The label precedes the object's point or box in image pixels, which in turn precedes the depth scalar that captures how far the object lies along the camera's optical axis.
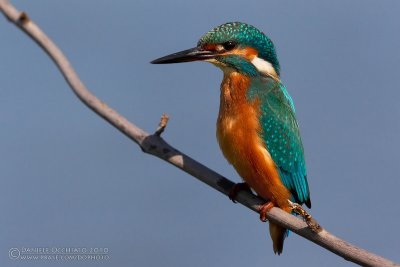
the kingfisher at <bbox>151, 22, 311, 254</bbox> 3.22
